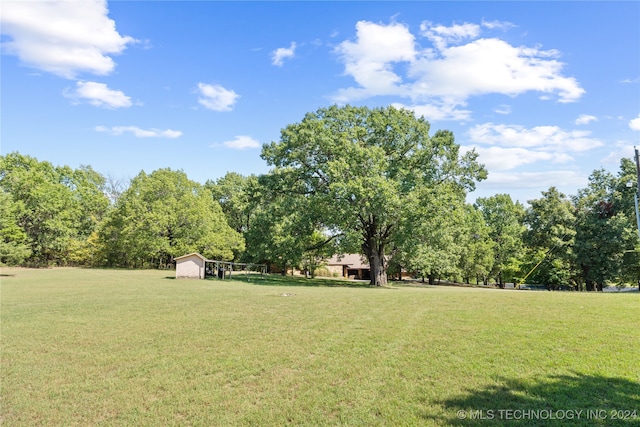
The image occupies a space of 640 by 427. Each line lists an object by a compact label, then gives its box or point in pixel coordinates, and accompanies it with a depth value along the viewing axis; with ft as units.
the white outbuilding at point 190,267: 105.60
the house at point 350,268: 207.62
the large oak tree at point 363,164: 84.79
